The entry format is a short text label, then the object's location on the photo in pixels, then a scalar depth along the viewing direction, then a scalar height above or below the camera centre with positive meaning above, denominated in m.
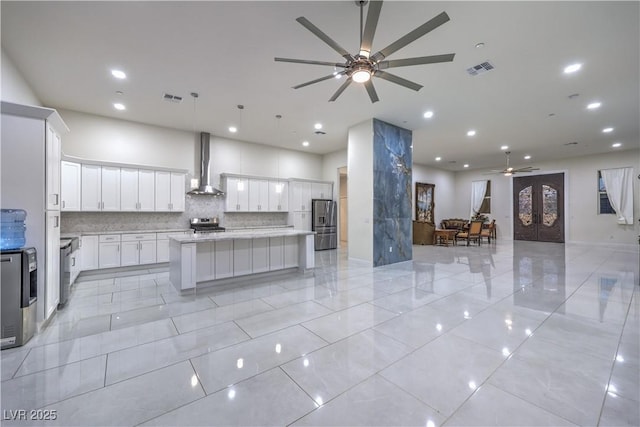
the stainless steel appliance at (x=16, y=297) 2.51 -0.79
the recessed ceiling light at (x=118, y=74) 4.09 +2.19
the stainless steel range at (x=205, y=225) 6.77 -0.28
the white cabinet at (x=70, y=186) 5.07 +0.56
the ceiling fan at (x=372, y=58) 2.21 +1.55
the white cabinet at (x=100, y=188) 5.45 +0.55
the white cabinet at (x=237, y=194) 7.39 +0.58
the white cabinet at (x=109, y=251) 5.37 -0.73
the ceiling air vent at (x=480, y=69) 3.92 +2.18
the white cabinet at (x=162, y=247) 5.98 -0.73
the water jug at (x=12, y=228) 2.68 -0.14
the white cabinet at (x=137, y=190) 5.86 +0.55
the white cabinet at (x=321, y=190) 8.91 +0.82
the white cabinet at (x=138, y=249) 5.61 -0.74
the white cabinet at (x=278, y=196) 8.17 +0.57
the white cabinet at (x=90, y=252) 5.20 -0.73
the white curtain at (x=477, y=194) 12.74 +0.99
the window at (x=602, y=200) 9.63 +0.53
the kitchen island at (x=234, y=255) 4.09 -0.72
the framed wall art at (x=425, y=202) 11.82 +0.58
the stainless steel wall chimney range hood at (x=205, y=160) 6.94 +1.43
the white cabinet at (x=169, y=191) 6.27 +0.55
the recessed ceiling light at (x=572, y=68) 3.94 +2.19
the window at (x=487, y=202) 12.64 +0.60
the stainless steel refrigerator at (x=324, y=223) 8.72 -0.29
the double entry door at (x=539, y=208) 10.76 +0.29
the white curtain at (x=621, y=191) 9.09 +0.80
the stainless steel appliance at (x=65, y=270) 3.51 -0.75
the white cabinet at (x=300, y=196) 8.46 +0.60
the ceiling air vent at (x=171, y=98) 4.92 +2.19
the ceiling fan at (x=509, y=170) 9.49 +1.58
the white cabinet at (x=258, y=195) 7.78 +0.57
